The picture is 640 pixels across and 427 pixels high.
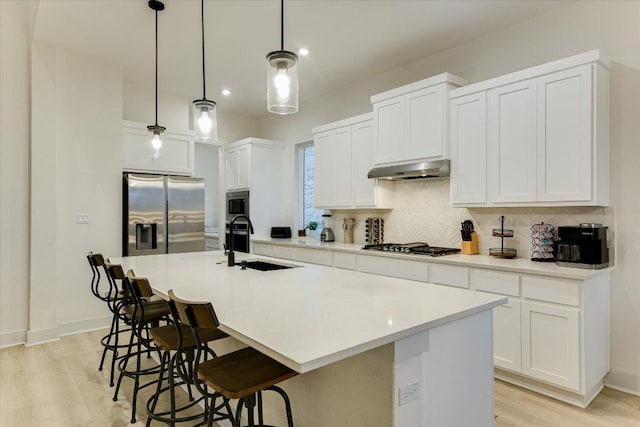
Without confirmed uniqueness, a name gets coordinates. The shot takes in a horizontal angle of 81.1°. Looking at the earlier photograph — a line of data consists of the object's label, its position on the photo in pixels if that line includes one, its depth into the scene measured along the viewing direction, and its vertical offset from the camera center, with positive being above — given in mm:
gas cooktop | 3436 -333
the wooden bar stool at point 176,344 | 1637 -683
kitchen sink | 2789 -394
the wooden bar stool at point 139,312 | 1988 -671
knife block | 3439 -288
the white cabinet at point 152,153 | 4594 +804
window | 5742 +487
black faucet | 2825 -333
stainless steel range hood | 3447 +434
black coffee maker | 2588 -224
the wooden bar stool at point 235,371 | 1363 -635
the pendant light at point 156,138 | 3442 +719
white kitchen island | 1235 -414
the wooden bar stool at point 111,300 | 2789 -662
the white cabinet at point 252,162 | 5648 +813
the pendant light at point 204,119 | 2891 +742
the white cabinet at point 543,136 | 2604 +604
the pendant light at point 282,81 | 1963 +728
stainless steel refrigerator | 4422 -1
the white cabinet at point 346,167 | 4277 +587
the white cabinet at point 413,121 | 3455 +933
